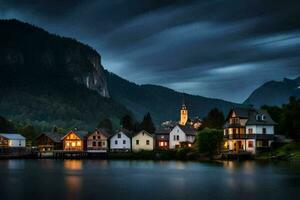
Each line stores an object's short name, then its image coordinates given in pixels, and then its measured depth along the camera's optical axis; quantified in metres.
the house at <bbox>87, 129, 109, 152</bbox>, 135.38
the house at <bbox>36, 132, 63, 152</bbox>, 145.75
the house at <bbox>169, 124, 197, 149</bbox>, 130.25
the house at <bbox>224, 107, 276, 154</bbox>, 108.25
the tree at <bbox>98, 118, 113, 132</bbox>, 184.82
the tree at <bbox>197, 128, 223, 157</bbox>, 104.88
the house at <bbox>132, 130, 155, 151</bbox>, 132.12
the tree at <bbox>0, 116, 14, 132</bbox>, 165.25
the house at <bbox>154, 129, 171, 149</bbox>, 133.00
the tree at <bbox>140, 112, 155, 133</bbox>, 159.88
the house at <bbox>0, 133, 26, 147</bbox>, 145.88
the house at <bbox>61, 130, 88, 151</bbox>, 139.82
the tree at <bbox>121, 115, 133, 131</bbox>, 164.38
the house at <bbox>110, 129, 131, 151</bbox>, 133.25
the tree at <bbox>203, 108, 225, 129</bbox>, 138.70
